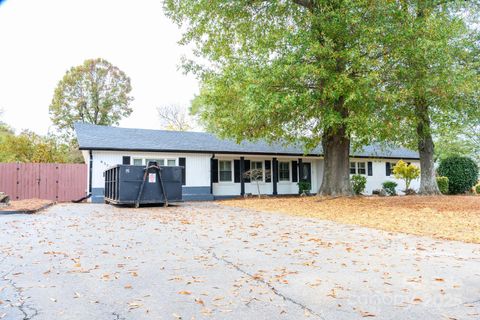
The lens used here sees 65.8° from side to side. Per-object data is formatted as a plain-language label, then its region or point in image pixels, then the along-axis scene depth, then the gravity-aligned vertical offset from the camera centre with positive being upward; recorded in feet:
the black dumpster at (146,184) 46.32 -1.34
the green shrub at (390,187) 78.38 -3.29
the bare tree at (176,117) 149.91 +22.81
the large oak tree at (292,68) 39.70 +11.87
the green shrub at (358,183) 73.77 -2.24
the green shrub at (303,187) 72.79 -2.89
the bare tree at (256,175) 67.21 -0.44
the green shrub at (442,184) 68.80 -2.40
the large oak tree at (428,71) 39.91 +11.43
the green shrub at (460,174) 69.92 -0.58
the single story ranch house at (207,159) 59.41 +2.57
